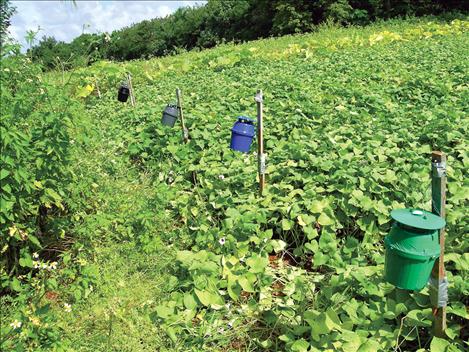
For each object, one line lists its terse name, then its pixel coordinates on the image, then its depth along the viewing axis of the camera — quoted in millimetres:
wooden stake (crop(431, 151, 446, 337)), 1900
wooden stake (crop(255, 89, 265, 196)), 3549
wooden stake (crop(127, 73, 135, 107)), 7035
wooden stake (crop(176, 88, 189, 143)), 4879
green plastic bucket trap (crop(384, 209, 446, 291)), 1817
